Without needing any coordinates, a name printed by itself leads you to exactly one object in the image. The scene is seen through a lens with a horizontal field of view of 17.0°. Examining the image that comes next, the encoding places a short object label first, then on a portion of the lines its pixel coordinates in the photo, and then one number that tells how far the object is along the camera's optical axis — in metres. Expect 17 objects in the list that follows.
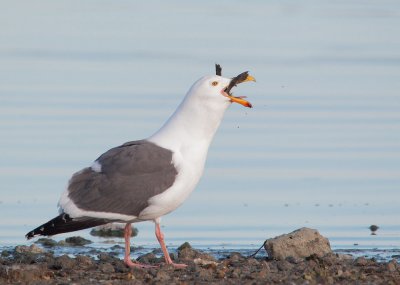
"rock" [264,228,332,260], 12.15
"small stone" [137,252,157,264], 11.95
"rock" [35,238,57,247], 13.59
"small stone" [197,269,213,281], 10.62
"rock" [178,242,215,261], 11.95
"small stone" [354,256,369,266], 11.62
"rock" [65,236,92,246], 13.77
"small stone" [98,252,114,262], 11.90
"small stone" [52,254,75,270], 11.10
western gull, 11.20
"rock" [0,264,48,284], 10.34
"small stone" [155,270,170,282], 10.47
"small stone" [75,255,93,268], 11.33
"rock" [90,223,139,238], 14.39
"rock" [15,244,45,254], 12.61
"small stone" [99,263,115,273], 11.04
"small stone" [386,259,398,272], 11.23
